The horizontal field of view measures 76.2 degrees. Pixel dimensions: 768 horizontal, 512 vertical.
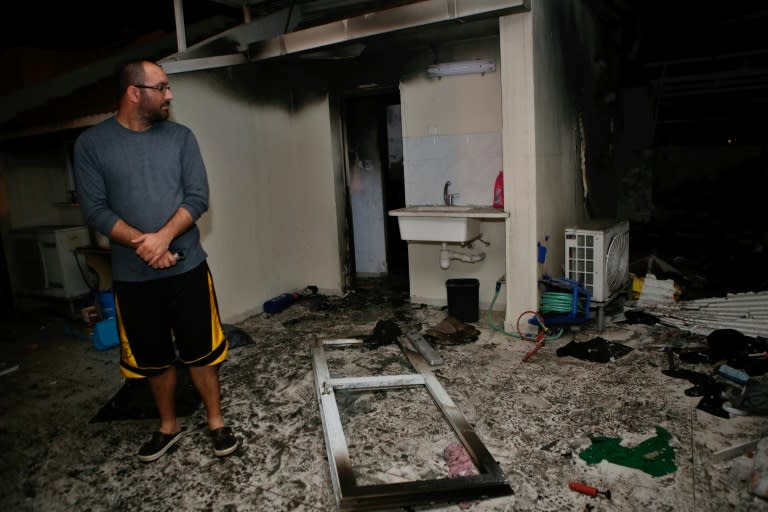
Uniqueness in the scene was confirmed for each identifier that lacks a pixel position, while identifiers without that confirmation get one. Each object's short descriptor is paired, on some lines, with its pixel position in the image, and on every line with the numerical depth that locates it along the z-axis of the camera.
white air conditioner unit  4.09
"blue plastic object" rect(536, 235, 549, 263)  4.02
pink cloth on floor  2.34
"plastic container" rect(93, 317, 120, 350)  4.33
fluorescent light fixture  4.39
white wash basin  4.23
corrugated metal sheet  3.89
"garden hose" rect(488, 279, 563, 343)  3.97
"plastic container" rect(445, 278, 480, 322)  4.53
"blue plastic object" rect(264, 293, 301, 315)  5.16
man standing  2.29
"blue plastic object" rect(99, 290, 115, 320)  4.64
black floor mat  3.09
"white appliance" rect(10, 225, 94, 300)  5.30
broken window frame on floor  2.10
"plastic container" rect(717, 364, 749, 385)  3.00
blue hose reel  3.98
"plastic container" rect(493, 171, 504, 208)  4.34
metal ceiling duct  3.59
